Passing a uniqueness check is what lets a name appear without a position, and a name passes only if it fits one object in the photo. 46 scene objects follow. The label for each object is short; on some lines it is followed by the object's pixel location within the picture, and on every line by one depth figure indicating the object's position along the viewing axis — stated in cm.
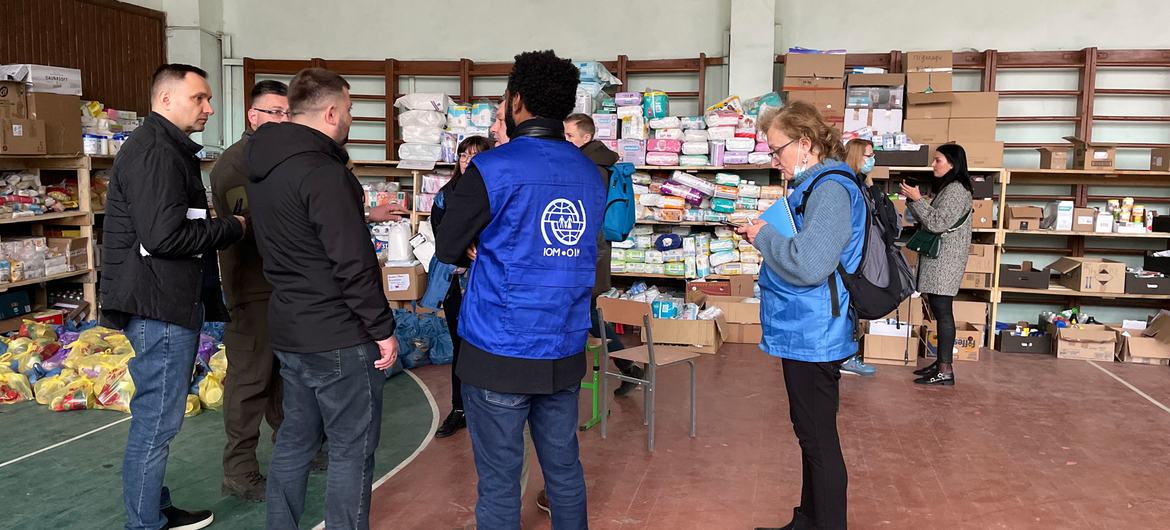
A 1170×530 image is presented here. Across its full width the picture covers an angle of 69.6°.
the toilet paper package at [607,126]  714
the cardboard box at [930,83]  670
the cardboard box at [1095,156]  655
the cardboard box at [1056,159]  669
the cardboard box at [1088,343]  637
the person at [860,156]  483
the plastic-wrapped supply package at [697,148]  701
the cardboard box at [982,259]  660
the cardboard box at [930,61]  674
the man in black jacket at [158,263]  262
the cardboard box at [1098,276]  647
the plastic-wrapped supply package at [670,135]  709
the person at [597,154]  361
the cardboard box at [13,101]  573
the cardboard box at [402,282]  670
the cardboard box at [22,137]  571
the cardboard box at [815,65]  685
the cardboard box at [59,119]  599
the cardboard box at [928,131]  681
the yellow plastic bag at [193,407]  446
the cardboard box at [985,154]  665
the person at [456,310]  397
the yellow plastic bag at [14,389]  472
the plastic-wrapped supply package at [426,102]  750
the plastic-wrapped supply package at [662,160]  705
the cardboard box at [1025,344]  659
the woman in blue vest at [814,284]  257
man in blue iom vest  216
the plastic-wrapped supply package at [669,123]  707
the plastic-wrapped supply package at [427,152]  750
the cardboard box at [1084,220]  665
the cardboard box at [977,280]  666
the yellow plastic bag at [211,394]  459
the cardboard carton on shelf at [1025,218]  666
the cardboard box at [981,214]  665
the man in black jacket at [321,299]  232
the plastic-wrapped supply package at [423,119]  750
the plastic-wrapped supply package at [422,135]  751
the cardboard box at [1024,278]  664
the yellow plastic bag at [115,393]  457
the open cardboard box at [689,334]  630
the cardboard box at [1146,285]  643
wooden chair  402
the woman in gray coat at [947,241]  543
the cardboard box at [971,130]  668
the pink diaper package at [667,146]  706
